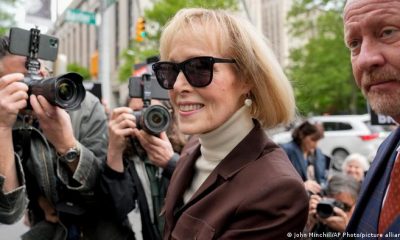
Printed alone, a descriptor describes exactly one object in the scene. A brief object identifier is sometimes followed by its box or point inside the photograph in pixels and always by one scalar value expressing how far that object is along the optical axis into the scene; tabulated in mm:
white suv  13312
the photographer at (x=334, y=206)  2691
